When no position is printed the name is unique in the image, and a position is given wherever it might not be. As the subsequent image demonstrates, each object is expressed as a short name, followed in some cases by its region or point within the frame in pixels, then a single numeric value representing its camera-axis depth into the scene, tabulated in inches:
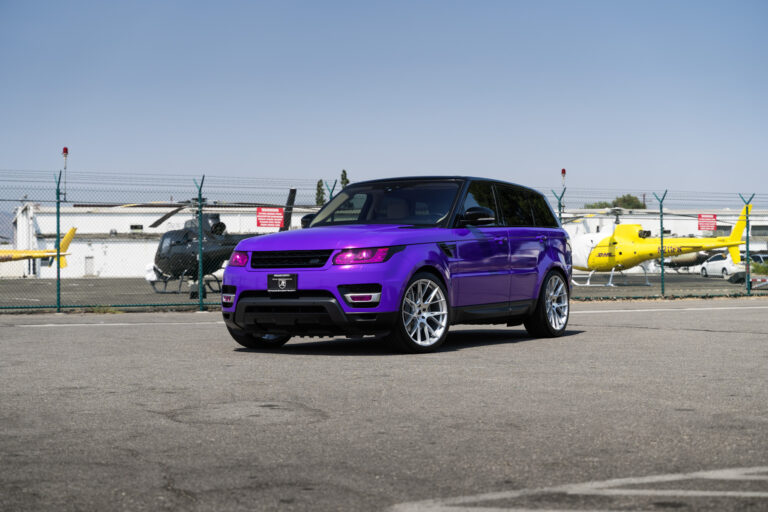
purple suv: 352.2
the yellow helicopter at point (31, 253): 1373.0
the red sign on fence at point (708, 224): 1029.8
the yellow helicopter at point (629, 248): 1352.1
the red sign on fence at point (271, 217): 815.1
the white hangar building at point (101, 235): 2449.6
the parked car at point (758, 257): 1808.8
